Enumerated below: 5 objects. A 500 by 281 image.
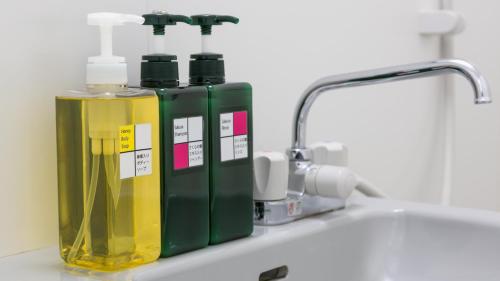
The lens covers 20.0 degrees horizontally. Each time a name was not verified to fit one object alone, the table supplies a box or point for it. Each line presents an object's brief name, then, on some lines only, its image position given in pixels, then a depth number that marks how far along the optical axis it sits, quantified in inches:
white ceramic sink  51.8
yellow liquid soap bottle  45.8
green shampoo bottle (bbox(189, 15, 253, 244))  49.8
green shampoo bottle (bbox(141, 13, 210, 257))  47.6
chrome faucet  52.9
